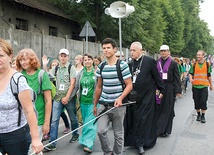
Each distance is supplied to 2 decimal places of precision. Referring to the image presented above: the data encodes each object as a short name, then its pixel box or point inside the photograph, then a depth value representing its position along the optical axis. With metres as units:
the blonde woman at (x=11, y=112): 2.61
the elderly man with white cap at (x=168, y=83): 6.61
